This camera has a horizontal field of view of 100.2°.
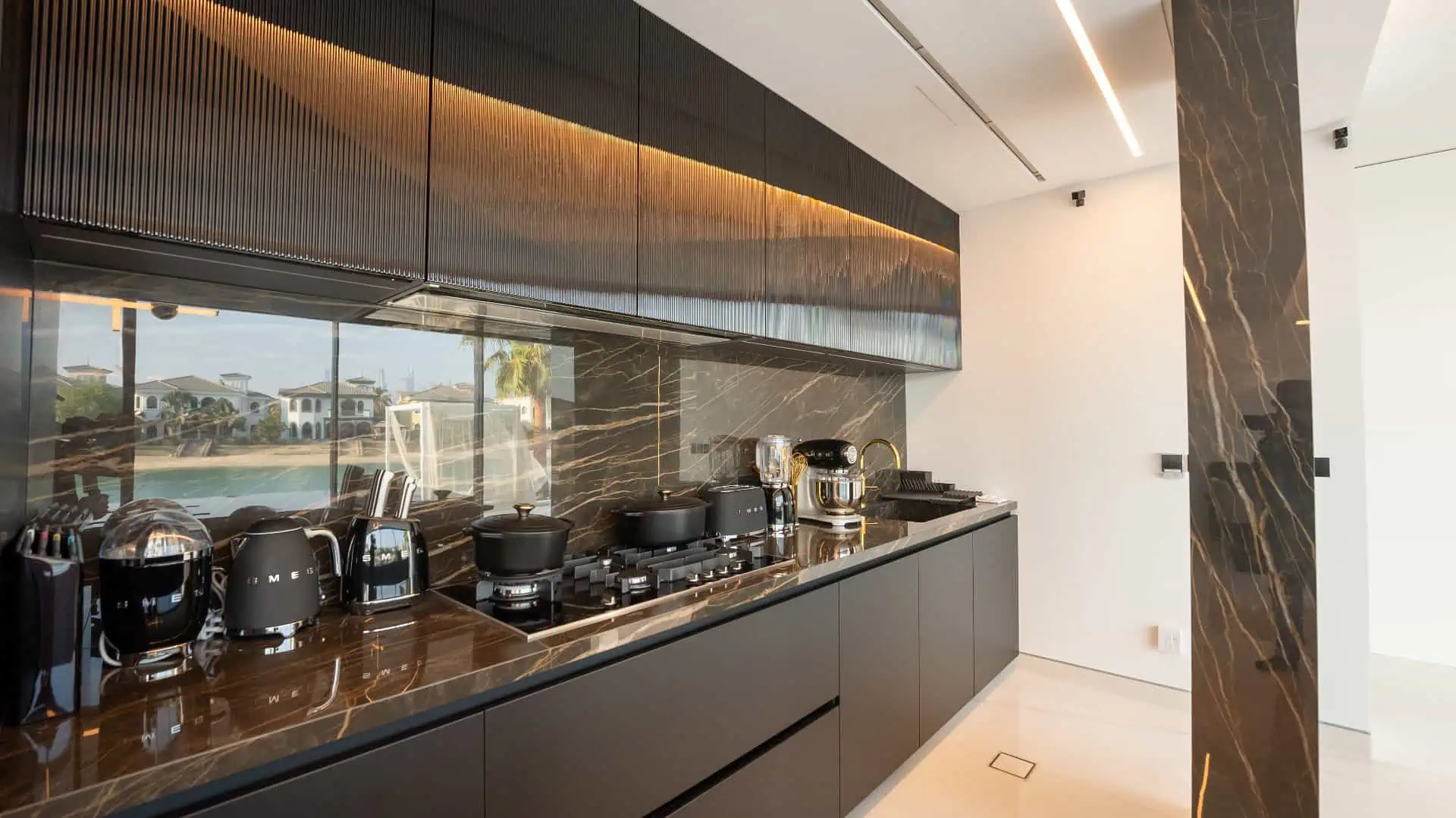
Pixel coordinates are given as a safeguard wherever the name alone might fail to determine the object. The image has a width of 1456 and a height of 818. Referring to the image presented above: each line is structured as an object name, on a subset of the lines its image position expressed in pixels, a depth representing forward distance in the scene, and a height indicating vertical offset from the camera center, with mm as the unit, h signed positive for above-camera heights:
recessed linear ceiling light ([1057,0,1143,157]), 1895 +1261
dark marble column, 1688 +14
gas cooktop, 1375 -443
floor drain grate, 2338 -1364
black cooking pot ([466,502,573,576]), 1424 -308
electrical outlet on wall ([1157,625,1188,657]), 2996 -1105
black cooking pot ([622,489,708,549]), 1875 -333
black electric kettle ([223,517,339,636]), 1146 -320
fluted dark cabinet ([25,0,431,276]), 930 +512
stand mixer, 2543 -277
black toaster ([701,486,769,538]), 2113 -334
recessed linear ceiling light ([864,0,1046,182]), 1862 +1243
